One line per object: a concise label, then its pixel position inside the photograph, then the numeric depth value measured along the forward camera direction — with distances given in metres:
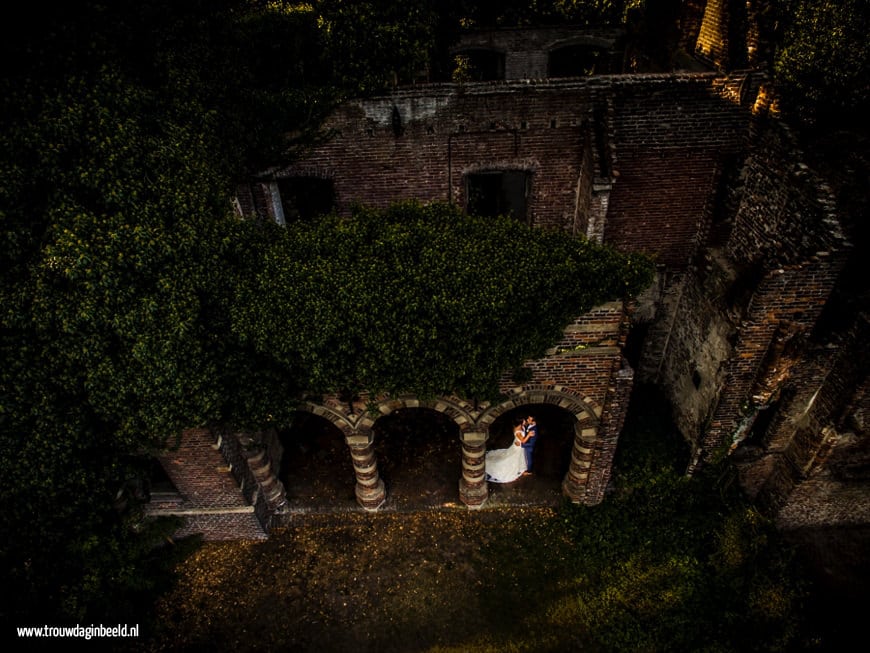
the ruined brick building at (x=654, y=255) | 9.10
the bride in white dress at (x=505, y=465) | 11.83
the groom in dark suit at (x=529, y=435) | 11.29
